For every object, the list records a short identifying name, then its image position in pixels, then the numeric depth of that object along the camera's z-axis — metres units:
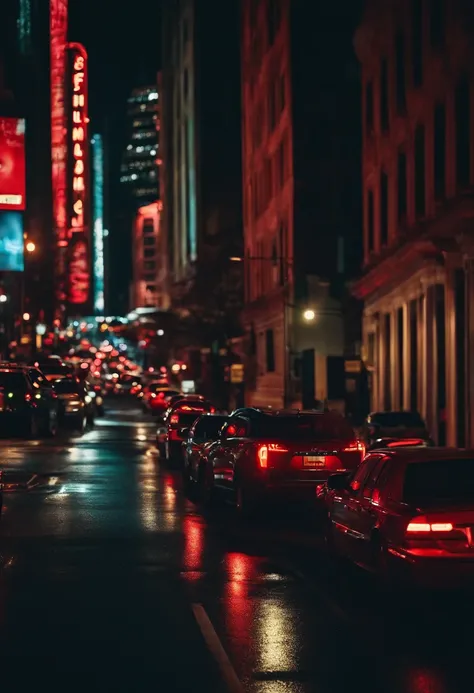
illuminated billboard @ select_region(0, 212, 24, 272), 59.94
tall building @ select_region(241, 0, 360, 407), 62.62
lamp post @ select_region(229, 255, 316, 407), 62.47
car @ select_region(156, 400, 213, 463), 29.48
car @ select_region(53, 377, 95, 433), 46.44
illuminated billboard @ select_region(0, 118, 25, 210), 59.09
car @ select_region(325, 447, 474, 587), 9.51
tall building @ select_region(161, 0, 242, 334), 116.62
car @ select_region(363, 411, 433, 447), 31.81
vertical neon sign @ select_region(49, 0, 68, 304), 102.25
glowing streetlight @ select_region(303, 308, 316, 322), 55.91
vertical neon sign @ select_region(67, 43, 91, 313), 99.44
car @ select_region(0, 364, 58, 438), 35.41
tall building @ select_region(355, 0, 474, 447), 33.78
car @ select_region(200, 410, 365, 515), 17.08
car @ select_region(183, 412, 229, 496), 20.70
